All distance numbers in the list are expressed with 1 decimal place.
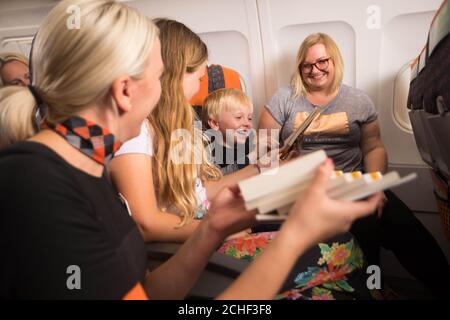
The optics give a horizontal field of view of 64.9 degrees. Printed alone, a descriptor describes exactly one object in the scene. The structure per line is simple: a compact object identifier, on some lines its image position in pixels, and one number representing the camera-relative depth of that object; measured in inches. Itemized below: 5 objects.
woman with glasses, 85.3
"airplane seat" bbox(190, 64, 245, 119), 90.9
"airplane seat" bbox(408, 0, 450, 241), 36.8
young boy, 86.1
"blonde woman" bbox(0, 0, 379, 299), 26.8
